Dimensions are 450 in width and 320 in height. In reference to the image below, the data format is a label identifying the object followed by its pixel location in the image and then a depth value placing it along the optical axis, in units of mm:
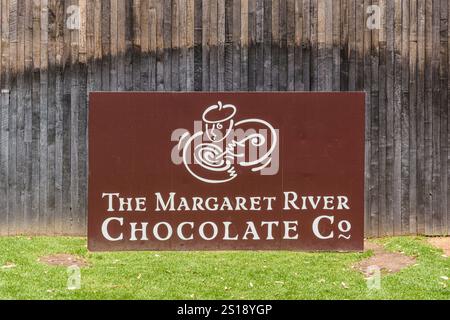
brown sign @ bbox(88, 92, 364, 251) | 8898
